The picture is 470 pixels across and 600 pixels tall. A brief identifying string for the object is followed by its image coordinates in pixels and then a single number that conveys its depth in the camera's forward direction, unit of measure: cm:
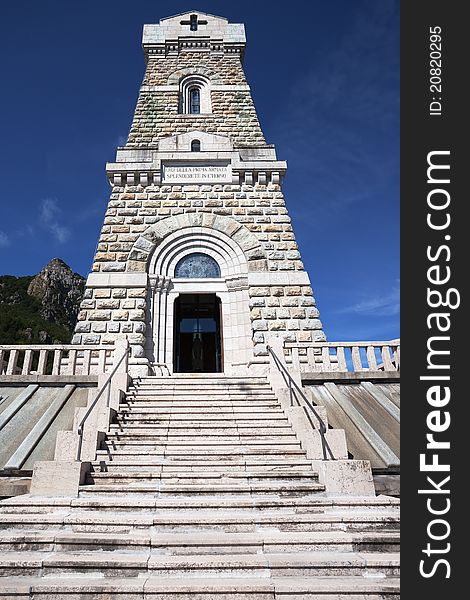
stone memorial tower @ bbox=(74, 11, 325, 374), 1130
